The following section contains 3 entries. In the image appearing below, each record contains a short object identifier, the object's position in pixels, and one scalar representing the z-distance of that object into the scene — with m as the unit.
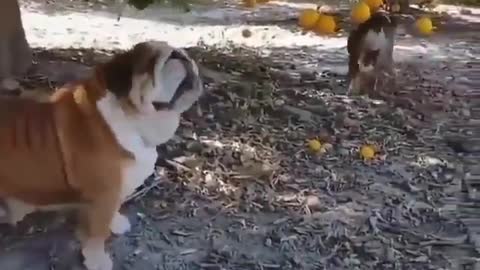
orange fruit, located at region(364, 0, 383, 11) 1.92
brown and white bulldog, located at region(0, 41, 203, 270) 1.85
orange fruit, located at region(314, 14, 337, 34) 1.95
